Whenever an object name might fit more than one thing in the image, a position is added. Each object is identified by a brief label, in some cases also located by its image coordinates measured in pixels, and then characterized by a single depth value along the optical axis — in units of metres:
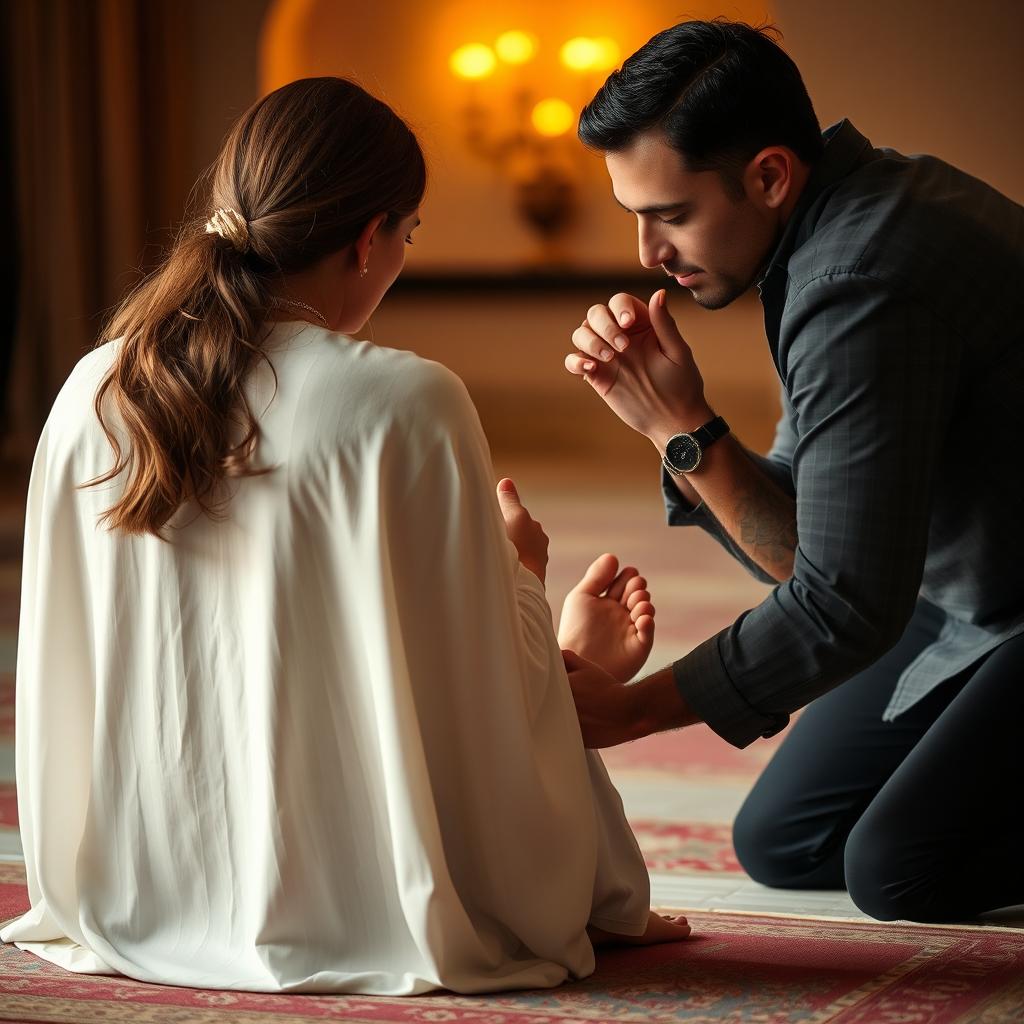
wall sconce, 10.61
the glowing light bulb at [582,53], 10.59
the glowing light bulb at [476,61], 10.73
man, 1.90
